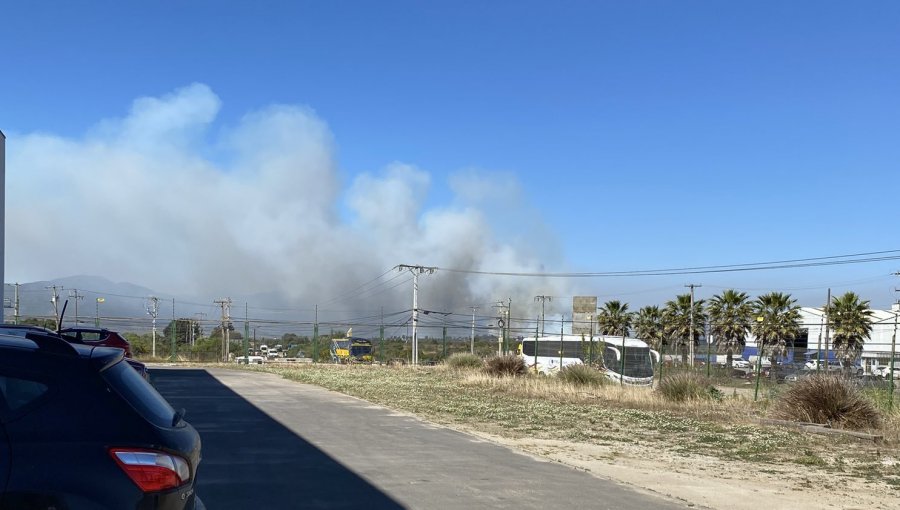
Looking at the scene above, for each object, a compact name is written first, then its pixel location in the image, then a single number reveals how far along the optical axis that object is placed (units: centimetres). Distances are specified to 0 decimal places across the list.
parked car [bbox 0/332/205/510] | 352
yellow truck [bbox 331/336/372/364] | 5641
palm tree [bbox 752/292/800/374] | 5281
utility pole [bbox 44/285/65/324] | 7341
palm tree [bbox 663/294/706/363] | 6288
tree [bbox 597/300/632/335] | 6588
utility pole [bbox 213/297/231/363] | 4978
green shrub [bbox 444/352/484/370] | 3506
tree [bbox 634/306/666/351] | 6575
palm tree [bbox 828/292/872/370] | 4603
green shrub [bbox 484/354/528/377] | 2983
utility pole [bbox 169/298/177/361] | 4388
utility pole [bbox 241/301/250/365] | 4566
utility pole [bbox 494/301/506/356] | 4116
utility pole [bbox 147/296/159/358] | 8250
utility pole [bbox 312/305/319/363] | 4712
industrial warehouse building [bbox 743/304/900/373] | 6212
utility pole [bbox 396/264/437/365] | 5412
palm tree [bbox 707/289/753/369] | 5781
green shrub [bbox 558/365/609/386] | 2591
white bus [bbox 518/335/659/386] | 3156
